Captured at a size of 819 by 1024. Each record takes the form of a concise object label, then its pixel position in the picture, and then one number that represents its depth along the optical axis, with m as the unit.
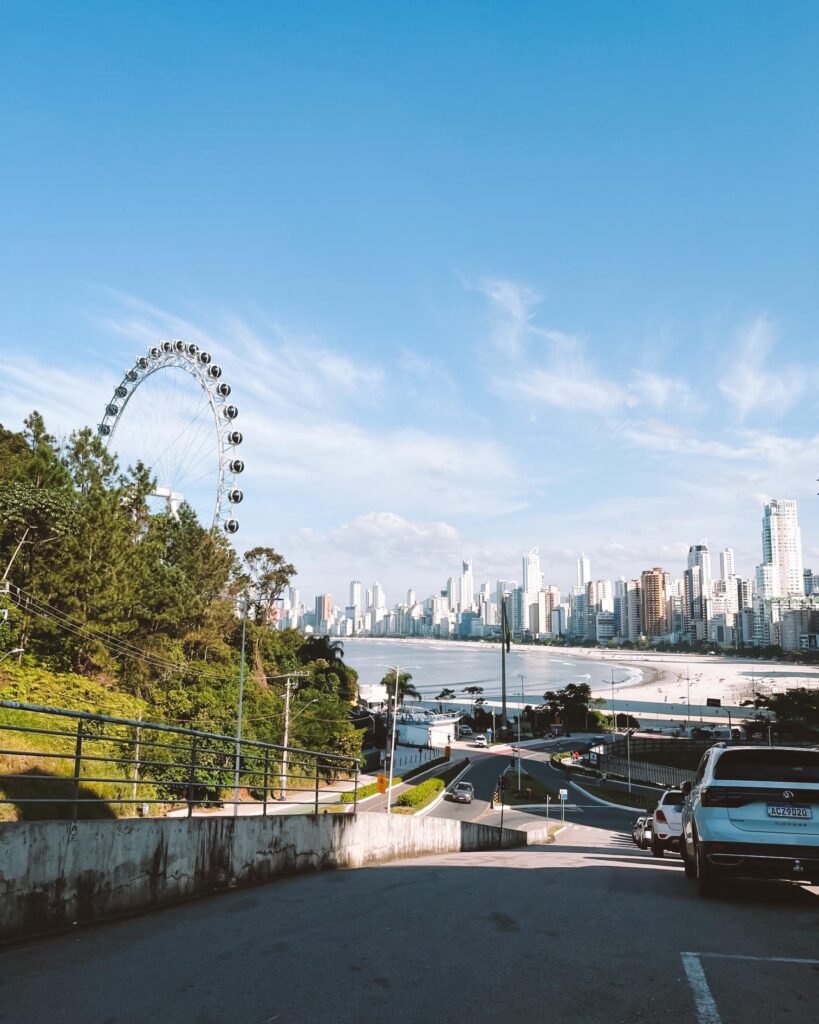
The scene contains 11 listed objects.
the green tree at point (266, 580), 74.62
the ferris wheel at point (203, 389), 58.03
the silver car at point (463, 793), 57.97
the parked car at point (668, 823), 17.64
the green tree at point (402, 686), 129.21
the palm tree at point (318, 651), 87.19
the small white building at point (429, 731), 114.69
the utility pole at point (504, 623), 129.18
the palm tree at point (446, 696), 185.62
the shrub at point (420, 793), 55.36
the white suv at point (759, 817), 7.88
